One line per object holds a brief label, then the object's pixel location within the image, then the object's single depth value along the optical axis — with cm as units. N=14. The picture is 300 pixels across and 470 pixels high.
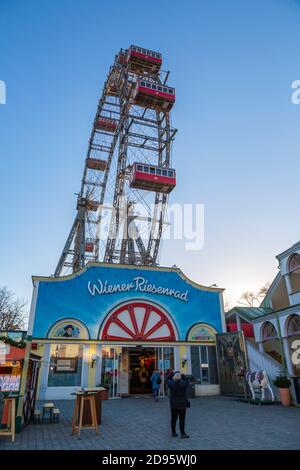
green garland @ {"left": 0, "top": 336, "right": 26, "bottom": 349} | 762
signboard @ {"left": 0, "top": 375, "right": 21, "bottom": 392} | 728
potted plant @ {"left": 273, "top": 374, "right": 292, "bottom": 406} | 1091
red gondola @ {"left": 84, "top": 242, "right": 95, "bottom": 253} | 3180
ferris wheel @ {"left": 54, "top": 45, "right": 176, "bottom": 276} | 2301
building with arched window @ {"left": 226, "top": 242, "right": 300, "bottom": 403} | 1281
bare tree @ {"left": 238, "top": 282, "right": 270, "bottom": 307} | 4171
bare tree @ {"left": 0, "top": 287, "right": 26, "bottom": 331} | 3431
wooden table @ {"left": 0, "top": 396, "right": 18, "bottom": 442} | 602
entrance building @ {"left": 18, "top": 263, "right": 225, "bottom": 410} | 1448
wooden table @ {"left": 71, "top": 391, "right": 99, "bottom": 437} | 652
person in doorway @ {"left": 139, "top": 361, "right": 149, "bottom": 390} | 1811
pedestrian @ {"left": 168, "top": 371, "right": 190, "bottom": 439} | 607
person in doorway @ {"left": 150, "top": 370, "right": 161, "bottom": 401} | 1322
